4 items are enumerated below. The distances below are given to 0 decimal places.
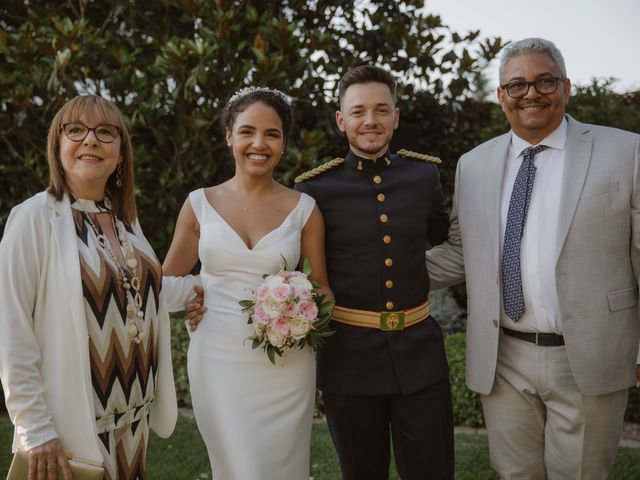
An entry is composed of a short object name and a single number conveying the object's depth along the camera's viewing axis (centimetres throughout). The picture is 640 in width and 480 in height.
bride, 296
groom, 306
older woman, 209
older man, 284
